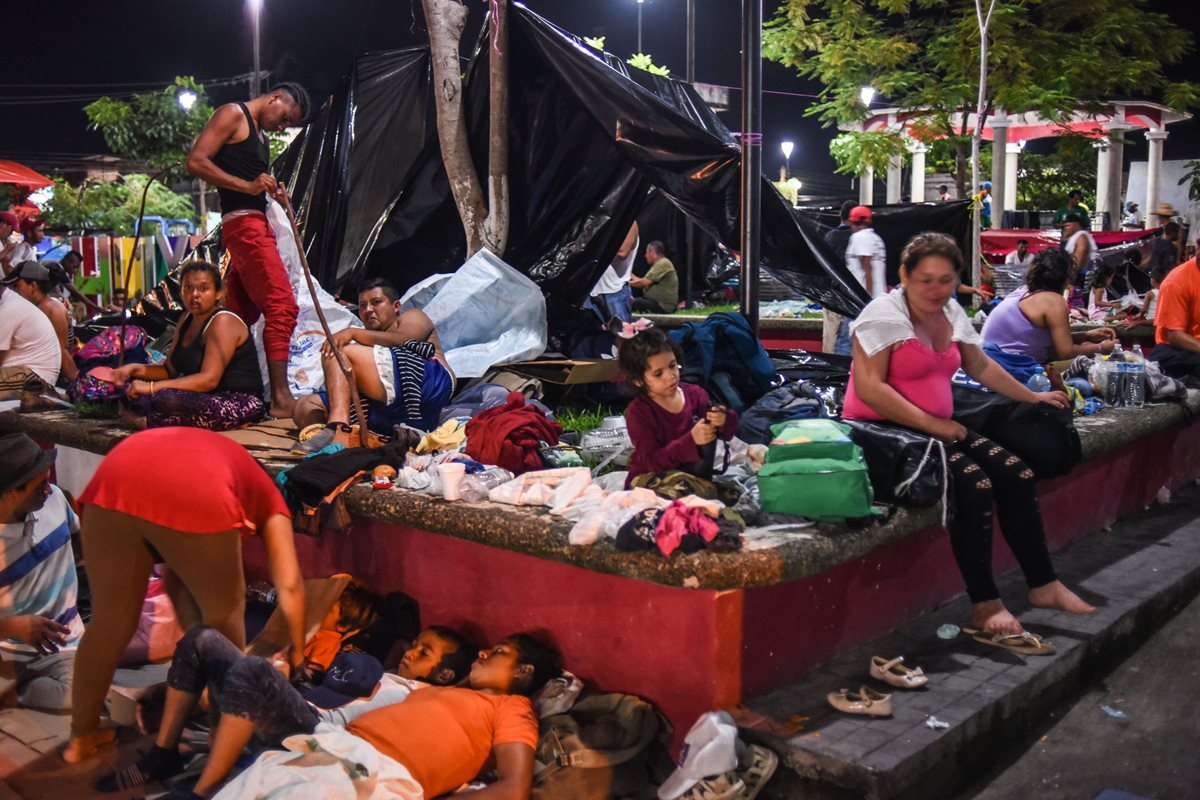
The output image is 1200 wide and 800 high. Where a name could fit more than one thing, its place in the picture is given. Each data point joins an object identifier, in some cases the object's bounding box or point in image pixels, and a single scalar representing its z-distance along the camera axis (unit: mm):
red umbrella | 22255
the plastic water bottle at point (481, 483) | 4527
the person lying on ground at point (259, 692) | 3381
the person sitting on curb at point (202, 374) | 5961
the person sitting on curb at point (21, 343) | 7434
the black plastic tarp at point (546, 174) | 6602
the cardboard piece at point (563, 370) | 6699
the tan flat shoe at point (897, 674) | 3898
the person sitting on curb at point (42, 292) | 8969
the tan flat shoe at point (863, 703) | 3682
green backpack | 3934
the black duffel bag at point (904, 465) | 4266
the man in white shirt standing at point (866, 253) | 10312
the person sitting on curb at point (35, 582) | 4453
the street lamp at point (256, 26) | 21297
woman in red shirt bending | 3637
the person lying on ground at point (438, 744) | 3197
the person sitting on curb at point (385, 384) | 5777
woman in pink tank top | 4355
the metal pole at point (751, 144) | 5965
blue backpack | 5898
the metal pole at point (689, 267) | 13789
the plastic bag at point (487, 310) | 6965
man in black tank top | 6055
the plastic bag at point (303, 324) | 6734
